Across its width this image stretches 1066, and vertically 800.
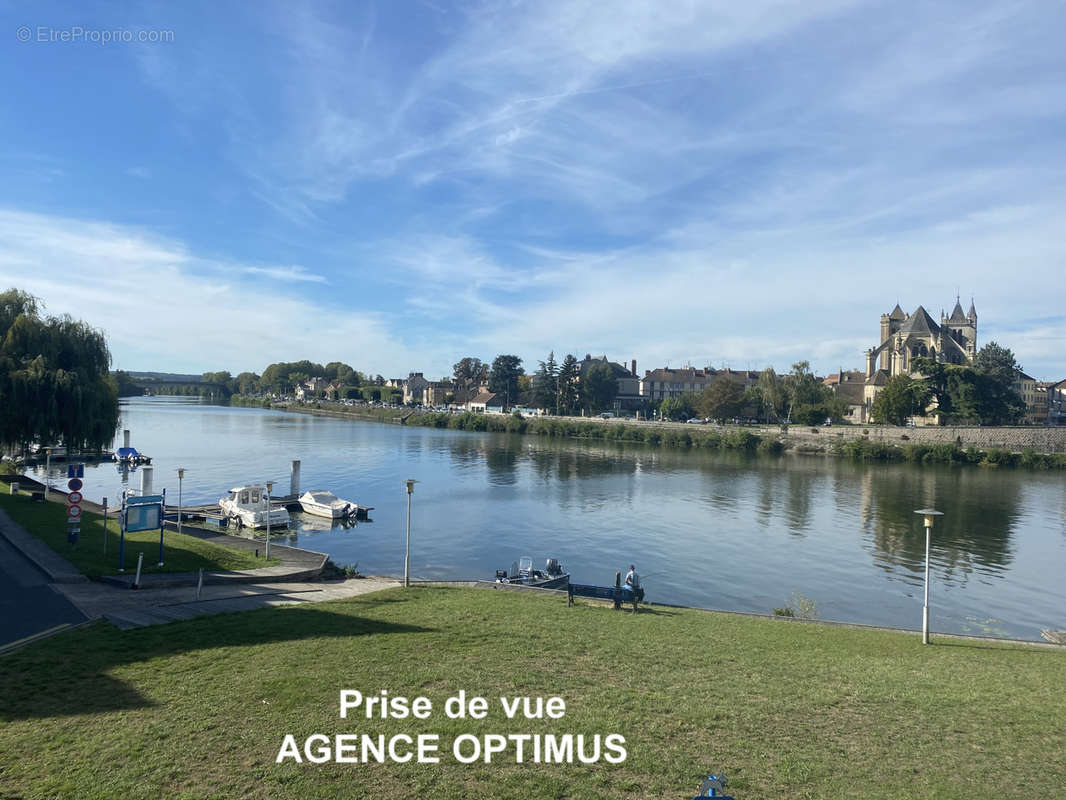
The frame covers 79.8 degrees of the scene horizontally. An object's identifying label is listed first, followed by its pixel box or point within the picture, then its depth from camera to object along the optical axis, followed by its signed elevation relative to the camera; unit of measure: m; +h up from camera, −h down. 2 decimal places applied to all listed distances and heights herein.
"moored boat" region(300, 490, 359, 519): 43.00 -7.07
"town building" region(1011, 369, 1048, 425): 142.50 +8.33
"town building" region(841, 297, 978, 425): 124.12 +15.72
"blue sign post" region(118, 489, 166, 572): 19.38 -3.66
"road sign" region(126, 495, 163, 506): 19.56 -3.24
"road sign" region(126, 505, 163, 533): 19.52 -3.78
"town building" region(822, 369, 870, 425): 131.00 +6.94
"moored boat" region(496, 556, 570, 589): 25.09 -6.69
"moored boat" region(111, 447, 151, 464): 53.95 -5.17
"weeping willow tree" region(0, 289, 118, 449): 37.81 +0.74
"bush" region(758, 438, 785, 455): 97.00 -4.31
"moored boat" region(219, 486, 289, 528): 39.47 -6.95
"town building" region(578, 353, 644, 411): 166.75 +7.41
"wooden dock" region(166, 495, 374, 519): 40.31 -7.33
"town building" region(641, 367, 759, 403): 163.62 +8.42
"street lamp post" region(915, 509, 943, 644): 16.17 -4.87
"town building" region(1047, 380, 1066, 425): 152.09 +7.95
